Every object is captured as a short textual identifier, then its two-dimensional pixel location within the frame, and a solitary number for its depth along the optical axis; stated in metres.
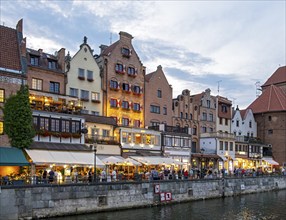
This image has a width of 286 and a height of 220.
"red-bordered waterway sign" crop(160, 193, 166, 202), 25.28
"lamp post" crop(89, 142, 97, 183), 22.36
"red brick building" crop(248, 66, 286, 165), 49.47
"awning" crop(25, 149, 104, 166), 22.62
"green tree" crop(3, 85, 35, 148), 23.32
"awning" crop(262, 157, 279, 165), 47.76
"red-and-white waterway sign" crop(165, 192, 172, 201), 25.65
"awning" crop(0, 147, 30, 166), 20.95
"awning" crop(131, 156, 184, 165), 29.70
